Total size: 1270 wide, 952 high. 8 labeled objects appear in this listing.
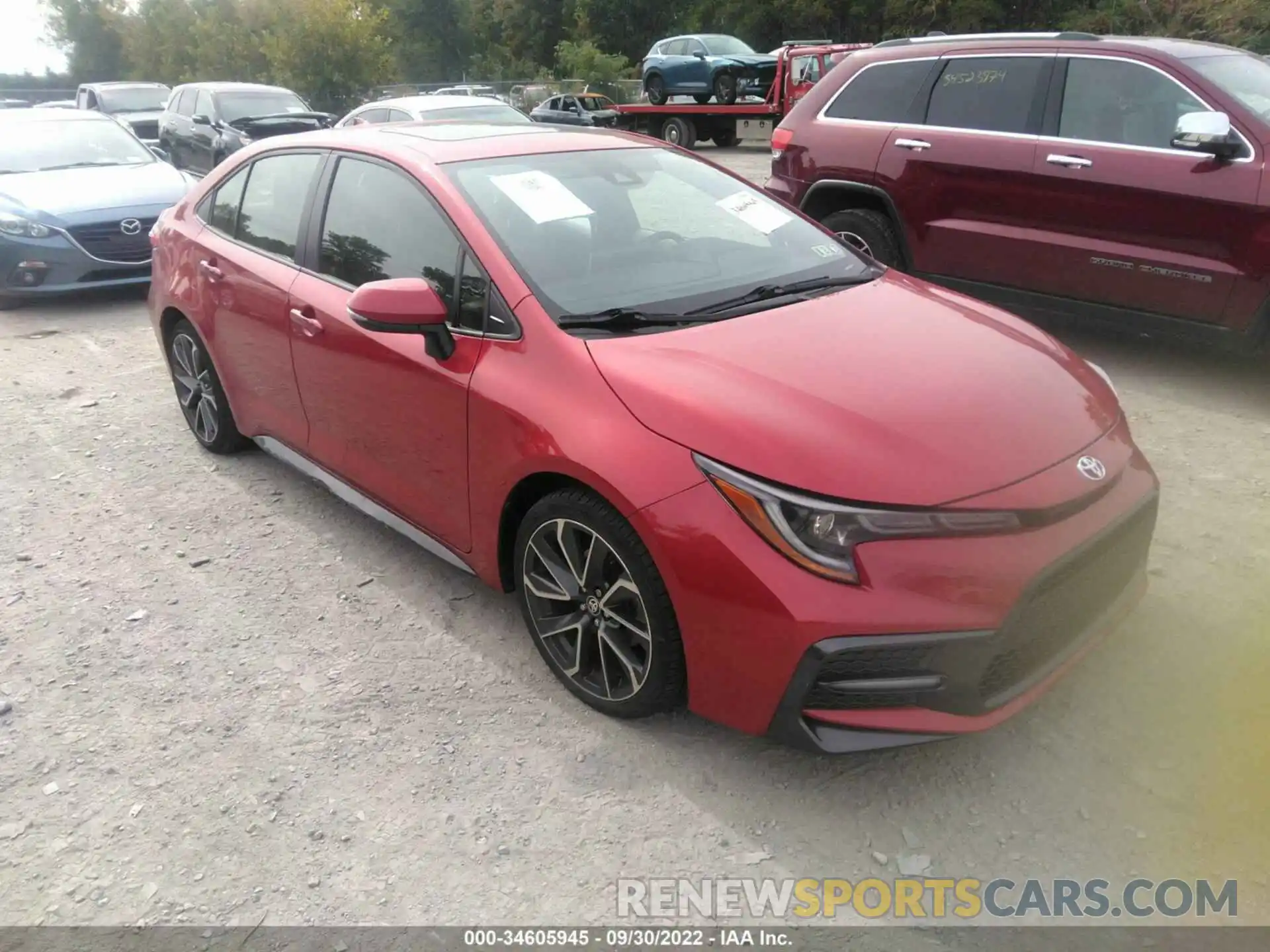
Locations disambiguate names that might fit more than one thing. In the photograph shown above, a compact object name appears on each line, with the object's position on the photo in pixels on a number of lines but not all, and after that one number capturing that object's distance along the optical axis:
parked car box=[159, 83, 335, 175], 14.41
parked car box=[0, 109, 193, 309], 7.89
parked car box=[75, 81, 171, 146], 19.28
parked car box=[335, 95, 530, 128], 12.01
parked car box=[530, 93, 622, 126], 22.48
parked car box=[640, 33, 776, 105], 22.33
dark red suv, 4.90
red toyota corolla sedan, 2.31
